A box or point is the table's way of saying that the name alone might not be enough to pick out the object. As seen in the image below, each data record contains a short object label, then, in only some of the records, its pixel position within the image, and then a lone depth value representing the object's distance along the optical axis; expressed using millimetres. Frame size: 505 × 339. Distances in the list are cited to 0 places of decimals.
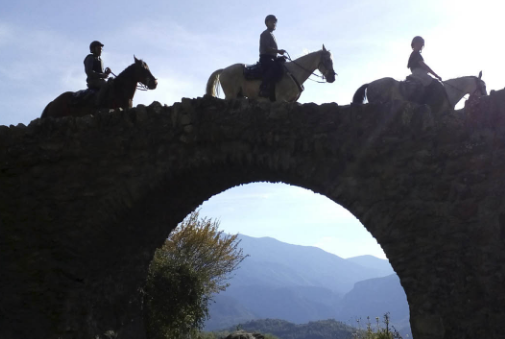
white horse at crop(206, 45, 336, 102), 8250
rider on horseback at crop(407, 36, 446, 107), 7530
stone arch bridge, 5367
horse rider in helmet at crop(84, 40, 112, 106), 7945
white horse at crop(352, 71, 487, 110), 7660
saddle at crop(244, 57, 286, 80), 8164
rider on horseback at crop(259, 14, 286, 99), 8102
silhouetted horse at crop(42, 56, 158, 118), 7652
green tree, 11188
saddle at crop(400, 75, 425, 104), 7508
